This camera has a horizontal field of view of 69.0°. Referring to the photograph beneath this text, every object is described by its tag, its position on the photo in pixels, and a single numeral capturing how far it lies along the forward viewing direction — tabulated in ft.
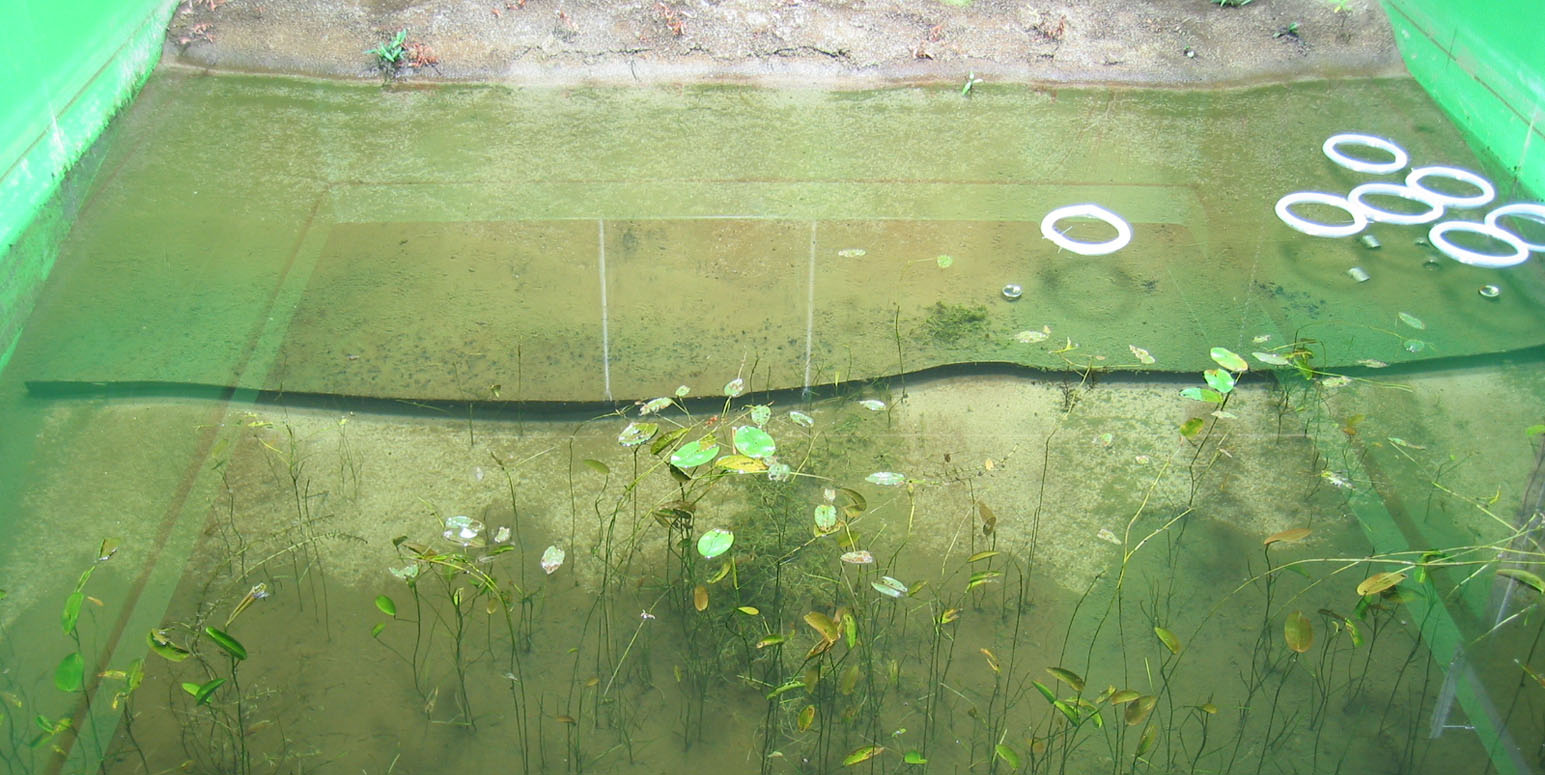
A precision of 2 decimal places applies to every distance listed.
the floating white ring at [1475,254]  10.15
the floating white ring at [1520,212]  10.83
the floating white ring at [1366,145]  11.50
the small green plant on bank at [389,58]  13.19
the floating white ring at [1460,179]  11.00
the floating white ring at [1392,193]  10.71
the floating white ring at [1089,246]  10.30
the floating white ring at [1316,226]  10.54
